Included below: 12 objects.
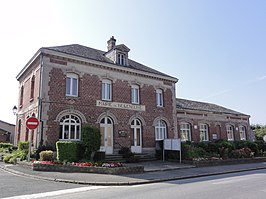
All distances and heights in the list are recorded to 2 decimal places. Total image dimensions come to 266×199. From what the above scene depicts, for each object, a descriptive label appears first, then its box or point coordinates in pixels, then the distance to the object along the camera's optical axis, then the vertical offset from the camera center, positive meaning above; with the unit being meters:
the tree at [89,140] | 15.01 -0.15
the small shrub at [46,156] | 13.62 -1.05
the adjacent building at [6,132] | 39.44 +1.09
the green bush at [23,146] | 16.68 -0.56
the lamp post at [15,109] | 20.89 +2.61
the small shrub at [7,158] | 16.44 -1.39
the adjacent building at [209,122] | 25.45 +1.71
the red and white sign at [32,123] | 13.22 +0.87
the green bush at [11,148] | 21.06 -0.94
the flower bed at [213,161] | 15.95 -1.81
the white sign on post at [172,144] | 17.52 -0.57
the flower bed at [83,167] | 12.22 -1.58
